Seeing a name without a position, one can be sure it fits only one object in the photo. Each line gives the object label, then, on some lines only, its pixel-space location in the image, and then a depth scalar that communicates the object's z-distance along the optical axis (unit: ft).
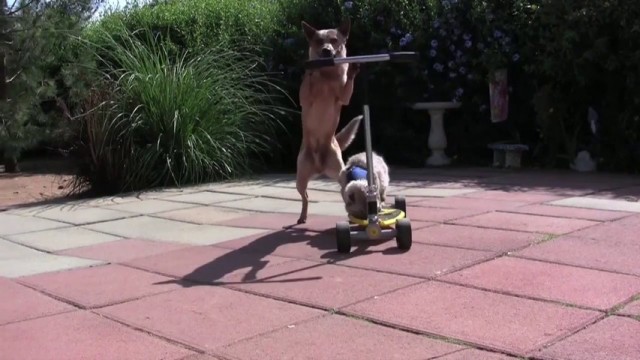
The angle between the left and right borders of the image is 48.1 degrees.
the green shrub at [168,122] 30.30
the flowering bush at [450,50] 34.04
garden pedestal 34.29
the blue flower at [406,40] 34.35
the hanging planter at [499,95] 32.50
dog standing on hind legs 17.07
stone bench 32.48
